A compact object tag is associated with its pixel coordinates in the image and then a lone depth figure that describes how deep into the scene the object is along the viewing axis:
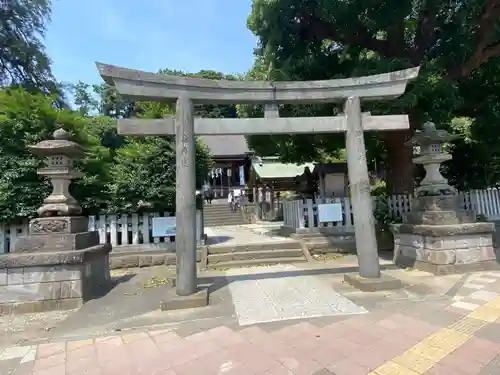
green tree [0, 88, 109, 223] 7.35
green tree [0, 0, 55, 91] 15.73
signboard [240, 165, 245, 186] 28.08
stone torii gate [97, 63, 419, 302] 4.95
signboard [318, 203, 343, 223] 9.48
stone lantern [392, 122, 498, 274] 5.96
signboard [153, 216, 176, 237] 8.34
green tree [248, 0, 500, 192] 7.72
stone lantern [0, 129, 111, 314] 4.91
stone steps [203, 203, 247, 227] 19.52
